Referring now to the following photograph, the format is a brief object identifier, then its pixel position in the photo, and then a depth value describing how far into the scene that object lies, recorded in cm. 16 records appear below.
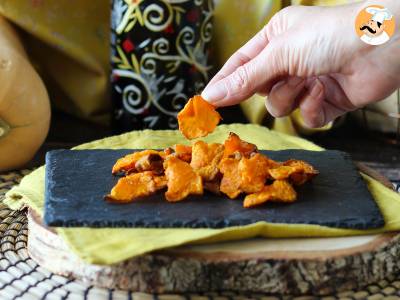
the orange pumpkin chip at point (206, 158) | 126
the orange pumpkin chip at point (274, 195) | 119
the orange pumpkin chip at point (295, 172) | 125
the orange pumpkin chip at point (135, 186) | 121
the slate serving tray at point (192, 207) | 113
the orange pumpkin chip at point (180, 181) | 121
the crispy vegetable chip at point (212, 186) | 124
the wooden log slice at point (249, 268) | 107
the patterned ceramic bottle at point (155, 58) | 197
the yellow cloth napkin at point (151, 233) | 105
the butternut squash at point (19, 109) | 169
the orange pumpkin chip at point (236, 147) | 133
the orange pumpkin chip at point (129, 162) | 133
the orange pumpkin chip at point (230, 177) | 123
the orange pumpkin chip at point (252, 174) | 122
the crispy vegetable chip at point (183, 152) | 134
